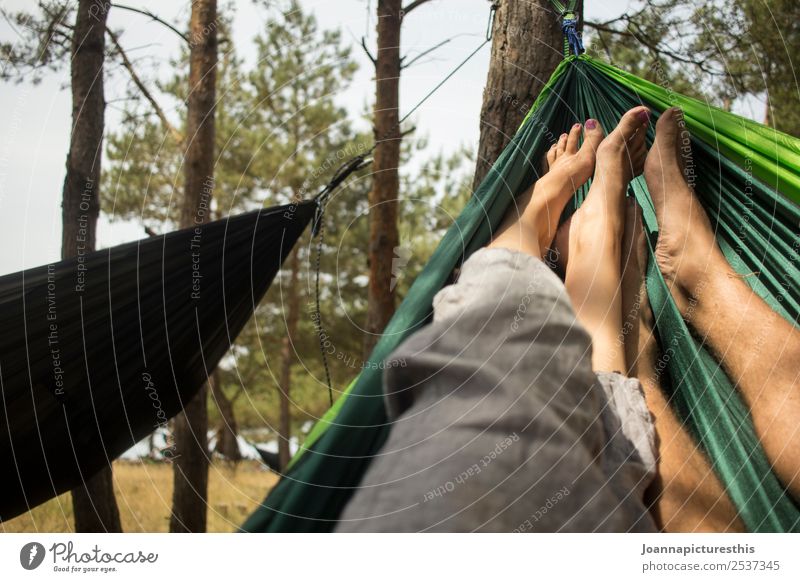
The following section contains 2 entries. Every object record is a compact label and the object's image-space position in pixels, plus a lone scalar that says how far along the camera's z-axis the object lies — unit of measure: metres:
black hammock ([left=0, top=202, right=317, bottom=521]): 1.49
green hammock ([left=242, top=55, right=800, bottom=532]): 1.02
